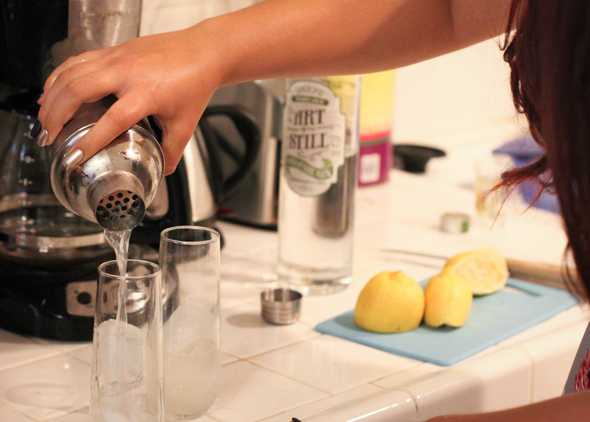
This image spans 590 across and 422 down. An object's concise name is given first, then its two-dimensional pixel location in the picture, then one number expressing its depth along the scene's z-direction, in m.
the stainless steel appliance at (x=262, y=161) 1.82
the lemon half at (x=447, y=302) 1.52
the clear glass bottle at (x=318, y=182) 1.59
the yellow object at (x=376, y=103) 1.95
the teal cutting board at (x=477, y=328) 1.47
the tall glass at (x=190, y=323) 1.32
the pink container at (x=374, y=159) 1.99
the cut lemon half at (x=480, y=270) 1.62
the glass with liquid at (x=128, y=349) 1.22
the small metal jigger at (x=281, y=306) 1.52
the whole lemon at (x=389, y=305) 1.50
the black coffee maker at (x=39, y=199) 1.44
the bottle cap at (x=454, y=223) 1.86
